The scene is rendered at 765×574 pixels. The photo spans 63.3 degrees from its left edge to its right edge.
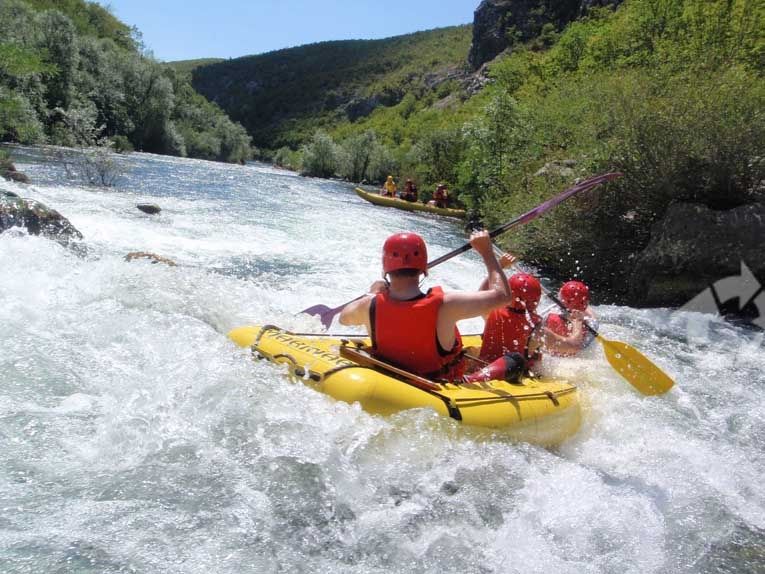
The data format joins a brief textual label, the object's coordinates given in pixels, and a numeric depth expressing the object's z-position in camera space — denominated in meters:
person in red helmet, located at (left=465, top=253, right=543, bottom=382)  4.68
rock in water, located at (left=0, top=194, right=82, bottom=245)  8.42
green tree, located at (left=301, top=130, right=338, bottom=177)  45.12
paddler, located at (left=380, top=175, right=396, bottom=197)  24.42
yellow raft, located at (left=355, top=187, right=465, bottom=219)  21.48
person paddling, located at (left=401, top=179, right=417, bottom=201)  22.97
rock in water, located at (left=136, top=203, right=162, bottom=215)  13.59
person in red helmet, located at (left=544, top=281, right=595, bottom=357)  5.36
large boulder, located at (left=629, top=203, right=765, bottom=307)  9.41
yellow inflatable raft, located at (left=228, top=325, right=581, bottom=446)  3.60
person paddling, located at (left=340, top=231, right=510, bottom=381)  3.53
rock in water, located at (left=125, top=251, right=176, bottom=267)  7.89
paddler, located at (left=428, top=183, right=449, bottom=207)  22.45
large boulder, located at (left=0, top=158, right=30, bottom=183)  15.20
